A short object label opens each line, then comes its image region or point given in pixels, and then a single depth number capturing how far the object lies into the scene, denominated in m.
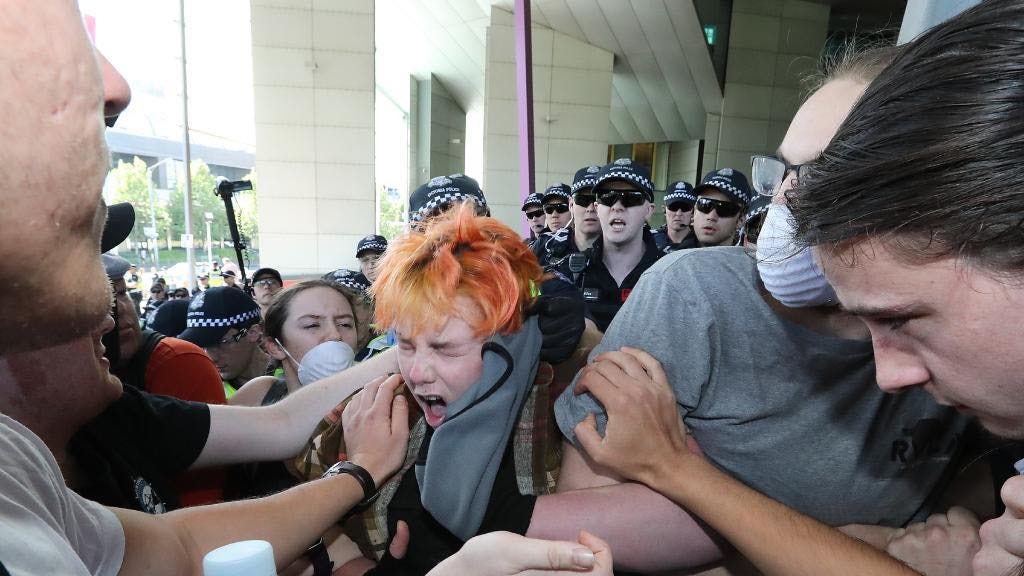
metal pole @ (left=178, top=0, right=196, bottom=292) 11.45
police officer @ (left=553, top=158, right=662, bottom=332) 4.02
